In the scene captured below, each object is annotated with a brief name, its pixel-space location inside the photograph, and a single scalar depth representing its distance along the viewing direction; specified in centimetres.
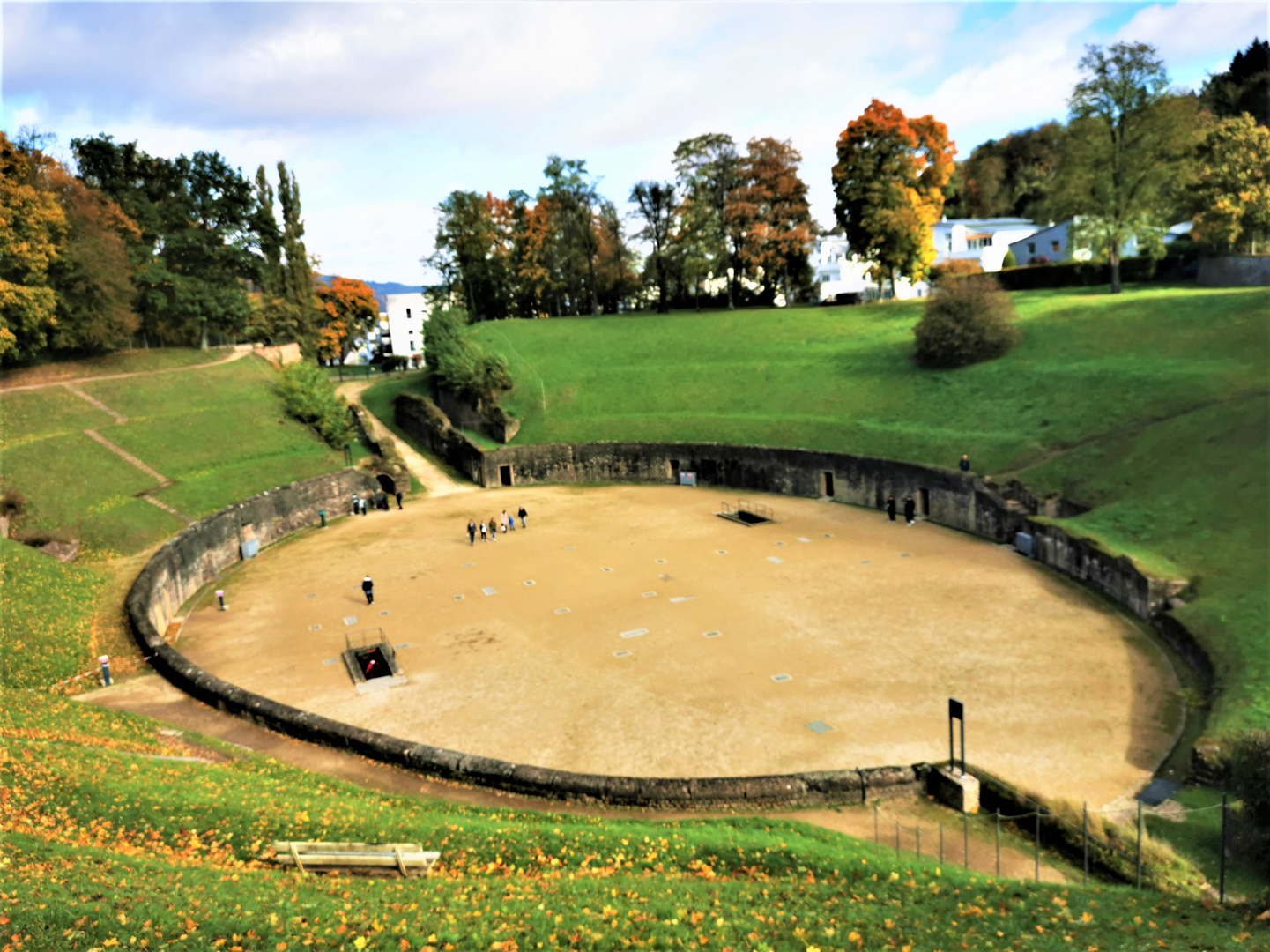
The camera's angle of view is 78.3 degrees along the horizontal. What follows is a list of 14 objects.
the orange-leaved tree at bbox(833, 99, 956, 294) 5231
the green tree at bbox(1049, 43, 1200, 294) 4222
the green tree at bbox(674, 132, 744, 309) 6022
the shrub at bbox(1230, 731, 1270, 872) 1020
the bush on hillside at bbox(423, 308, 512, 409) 4847
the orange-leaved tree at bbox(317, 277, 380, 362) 7400
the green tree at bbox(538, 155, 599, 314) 6900
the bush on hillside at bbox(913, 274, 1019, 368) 3912
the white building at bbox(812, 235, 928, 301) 8250
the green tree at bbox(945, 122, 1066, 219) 8650
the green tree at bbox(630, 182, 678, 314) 6384
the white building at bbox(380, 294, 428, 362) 10106
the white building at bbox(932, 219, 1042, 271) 7406
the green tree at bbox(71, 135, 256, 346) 4994
